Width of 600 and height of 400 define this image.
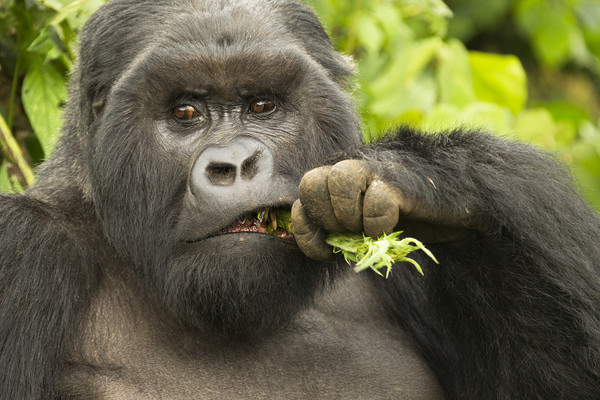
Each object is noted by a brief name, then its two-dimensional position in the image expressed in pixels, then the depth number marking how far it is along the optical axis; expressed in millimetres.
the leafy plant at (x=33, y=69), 8531
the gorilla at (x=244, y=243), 5945
